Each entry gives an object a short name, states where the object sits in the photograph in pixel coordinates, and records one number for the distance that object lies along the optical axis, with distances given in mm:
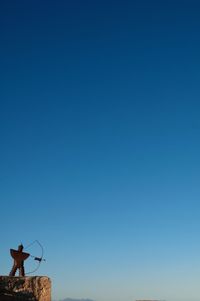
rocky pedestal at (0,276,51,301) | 16597
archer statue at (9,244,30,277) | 18953
